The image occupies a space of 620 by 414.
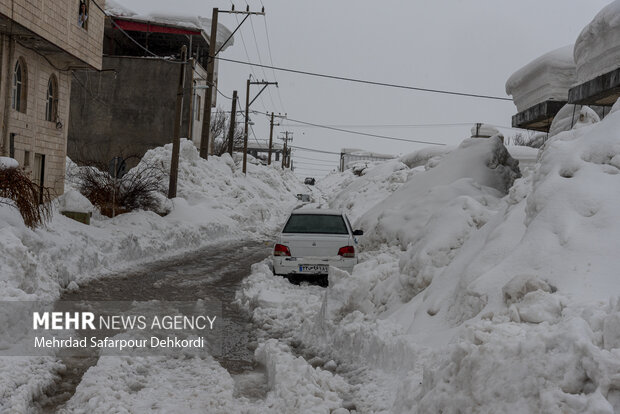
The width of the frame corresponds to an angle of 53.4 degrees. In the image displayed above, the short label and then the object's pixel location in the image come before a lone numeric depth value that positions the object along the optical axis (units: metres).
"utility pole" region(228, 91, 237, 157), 42.66
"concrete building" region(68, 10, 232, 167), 37.44
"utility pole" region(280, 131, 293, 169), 90.40
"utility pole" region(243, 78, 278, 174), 43.15
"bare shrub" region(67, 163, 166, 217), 19.59
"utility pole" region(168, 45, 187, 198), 22.45
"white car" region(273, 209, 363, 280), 11.70
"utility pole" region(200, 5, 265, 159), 27.59
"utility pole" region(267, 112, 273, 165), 66.69
